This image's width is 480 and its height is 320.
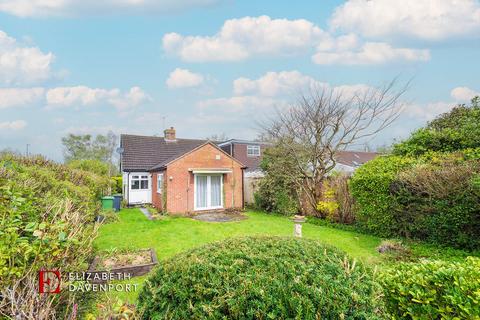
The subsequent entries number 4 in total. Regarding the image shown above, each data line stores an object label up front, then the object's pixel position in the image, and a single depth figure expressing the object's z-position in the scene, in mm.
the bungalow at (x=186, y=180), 15328
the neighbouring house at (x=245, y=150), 26316
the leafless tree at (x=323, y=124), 12430
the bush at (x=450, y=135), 8953
